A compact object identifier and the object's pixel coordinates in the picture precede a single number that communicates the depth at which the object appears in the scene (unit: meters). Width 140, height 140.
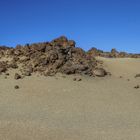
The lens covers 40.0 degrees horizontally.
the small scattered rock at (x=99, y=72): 10.88
